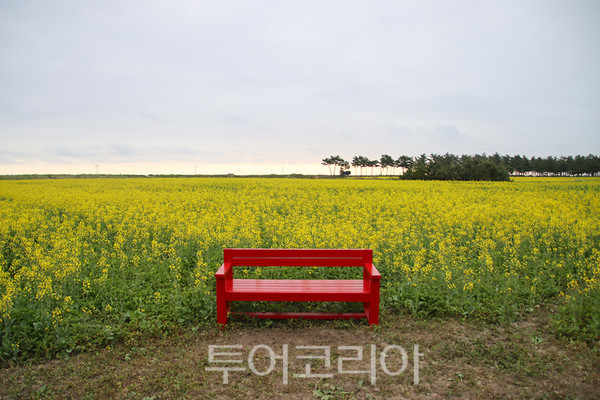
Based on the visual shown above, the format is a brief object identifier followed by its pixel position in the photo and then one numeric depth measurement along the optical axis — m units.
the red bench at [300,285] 5.30
